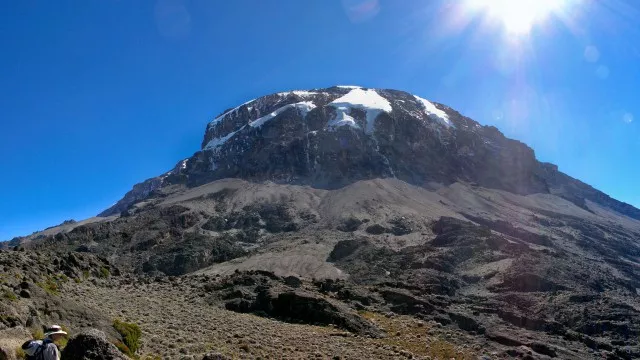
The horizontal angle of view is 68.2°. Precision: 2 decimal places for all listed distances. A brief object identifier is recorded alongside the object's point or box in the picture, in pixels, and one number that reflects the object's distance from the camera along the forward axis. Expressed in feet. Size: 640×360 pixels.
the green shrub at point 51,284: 95.85
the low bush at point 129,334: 67.31
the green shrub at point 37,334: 53.72
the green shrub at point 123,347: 62.28
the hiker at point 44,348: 36.63
